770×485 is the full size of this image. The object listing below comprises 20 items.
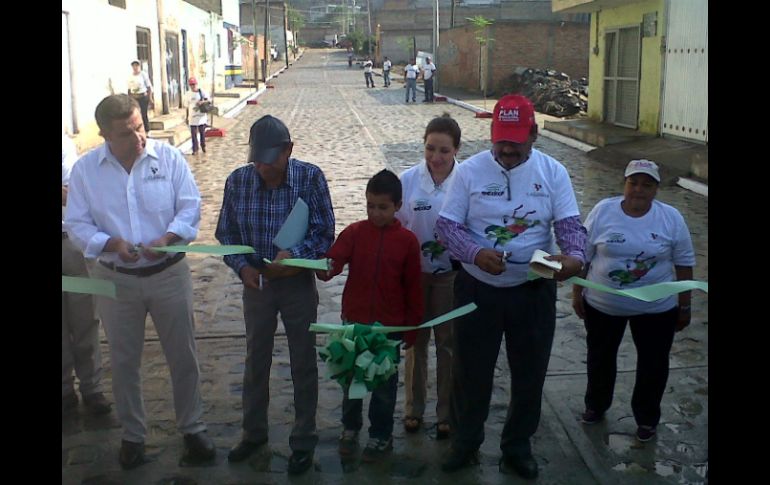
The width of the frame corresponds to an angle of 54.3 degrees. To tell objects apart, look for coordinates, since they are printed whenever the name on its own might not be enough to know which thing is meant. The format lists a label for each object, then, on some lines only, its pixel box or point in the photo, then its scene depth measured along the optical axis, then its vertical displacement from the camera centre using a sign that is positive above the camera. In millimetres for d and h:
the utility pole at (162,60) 24266 +1151
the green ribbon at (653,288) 3698 -978
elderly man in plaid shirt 3926 -840
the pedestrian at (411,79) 32425 +676
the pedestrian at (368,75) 44219 +1145
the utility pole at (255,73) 41572 +1238
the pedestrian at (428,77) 32625 +748
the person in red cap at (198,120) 16406 -530
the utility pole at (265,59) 48006 +2403
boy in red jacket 3945 -878
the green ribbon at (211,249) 3735 -775
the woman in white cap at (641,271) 4098 -967
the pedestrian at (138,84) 19266 +314
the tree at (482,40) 32688 +2373
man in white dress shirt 3807 -700
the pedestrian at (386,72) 44475 +1323
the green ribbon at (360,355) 3598 -1240
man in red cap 3604 -729
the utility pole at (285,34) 71312 +6033
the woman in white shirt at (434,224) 4230 -721
